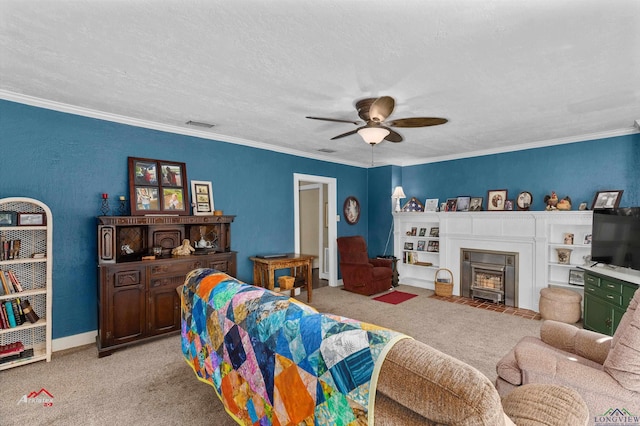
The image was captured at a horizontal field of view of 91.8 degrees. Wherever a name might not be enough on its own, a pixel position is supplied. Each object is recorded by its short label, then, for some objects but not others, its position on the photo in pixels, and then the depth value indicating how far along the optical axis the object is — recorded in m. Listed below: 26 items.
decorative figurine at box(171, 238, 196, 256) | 3.71
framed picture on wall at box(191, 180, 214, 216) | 4.06
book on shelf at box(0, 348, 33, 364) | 2.77
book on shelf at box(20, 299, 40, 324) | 2.88
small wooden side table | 4.39
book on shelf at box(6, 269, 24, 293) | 2.81
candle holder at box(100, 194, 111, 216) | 3.41
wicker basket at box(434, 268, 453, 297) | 5.34
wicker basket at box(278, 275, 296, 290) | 4.70
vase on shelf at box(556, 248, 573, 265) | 4.45
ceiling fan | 2.59
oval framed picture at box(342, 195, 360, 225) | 6.30
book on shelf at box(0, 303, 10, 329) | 2.75
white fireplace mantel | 4.44
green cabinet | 3.21
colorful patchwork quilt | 1.05
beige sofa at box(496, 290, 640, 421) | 1.50
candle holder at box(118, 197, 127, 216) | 3.54
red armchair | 5.36
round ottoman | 3.99
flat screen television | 3.40
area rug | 5.03
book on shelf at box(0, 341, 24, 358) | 2.75
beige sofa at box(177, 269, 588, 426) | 0.83
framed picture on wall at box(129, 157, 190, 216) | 3.58
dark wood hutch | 3.07
